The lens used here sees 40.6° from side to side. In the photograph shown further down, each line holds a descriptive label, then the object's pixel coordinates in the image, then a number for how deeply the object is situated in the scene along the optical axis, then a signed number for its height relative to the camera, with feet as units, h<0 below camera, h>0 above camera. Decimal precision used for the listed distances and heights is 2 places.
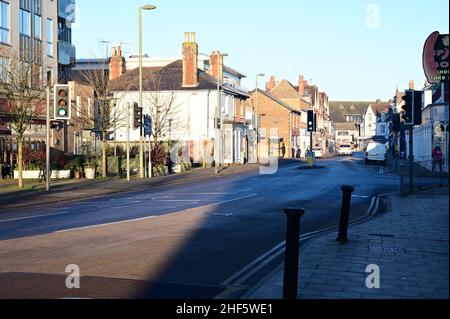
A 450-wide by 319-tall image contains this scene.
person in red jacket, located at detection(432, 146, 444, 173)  110.40 -2.37
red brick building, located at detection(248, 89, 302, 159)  282.77 +11.81
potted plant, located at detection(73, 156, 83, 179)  110.93 -4.33
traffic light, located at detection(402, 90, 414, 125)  72.13 +4.19
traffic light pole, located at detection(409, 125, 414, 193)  72.60 -0.52
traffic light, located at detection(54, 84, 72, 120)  77.71 +5.37
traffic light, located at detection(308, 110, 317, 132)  142.00 +5.02
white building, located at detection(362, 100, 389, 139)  455.22 +17.36
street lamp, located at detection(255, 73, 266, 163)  208.83 +7.40
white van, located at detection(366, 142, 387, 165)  179.22 -2.89
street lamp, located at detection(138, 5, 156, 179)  111.71 +15.08
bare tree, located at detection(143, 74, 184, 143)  171.32 +10.78
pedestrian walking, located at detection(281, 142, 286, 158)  281.95 -3.09
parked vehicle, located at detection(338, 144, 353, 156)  320.29 -3.56
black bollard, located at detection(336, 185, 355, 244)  37.70 -4.54
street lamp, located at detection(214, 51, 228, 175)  142.78 +2.59
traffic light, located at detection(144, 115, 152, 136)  113.60 +3.31
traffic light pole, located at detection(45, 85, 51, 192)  81.93 -1.36
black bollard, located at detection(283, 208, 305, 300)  23.45 -4.02
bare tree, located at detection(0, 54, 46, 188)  88.07 +8.57
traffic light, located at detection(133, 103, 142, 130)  110.11 +5.02
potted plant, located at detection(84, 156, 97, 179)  110.63 -4.58
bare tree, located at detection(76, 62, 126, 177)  113.60 +6.79
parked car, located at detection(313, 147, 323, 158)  273.40 -4.40
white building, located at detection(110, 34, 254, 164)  176.55 +12.20
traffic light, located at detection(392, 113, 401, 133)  86.84 +2.90
